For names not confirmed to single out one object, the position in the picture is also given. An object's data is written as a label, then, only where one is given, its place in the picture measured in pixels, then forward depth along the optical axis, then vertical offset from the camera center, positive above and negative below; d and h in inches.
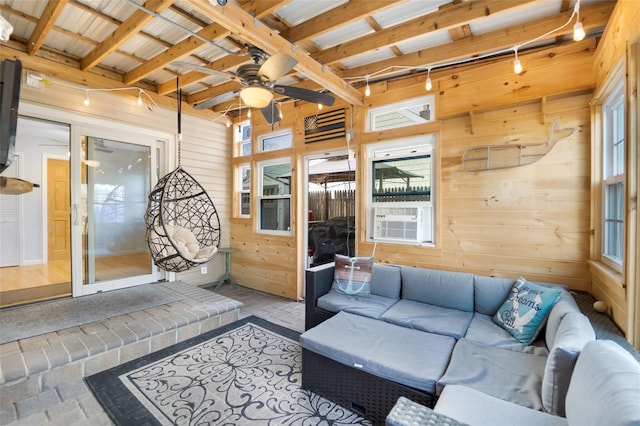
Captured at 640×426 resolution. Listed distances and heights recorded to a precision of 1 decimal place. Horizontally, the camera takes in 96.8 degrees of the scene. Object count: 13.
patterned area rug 73.4 -52.9
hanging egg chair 123.9 -13.1
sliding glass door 144.0 +1.5
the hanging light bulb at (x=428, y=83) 112.9 +54.2
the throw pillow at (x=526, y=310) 77.2 -28.5
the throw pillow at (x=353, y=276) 115.2 -27.1
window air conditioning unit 127.6 -5.9
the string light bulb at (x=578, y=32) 73.3 +46.4
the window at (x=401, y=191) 129.4 +9.7
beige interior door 214.8 -0.2
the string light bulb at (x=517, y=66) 93.3 +47.6
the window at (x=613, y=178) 82.3 +9.9
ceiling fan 80.0 +41.2
